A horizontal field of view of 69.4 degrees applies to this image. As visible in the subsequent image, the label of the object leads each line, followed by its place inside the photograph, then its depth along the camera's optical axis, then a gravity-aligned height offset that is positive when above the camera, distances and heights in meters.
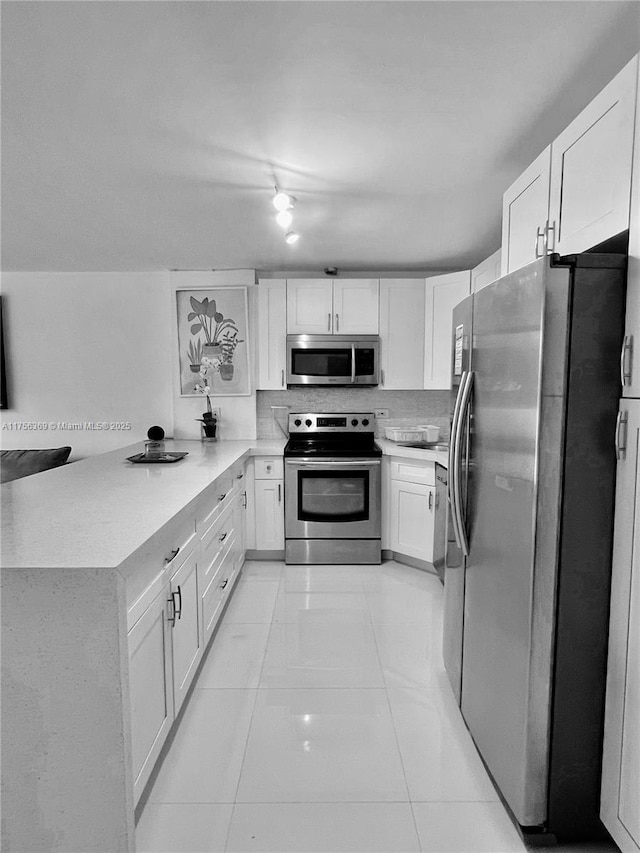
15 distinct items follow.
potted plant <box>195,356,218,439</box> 3.86 -0.05
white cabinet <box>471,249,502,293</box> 3.00 +0.81
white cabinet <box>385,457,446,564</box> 3.34 -0.91
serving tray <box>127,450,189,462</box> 2.80 -0.43
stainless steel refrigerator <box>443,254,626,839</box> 1.28 -0.40
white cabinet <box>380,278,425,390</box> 3.84 +0.47
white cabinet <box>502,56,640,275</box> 1.26 +0.68
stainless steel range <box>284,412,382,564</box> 3.56 -0.90
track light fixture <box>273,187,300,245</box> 2.18 +0.88
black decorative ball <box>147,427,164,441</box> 2.97 -0.30
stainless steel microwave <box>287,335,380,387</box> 3.81 +0.25
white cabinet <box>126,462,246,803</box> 1.42 -0.88
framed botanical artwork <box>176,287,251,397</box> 3.89 +0.39
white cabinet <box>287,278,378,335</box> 3.82 +0.69
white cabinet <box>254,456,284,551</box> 3.63 -0.90
